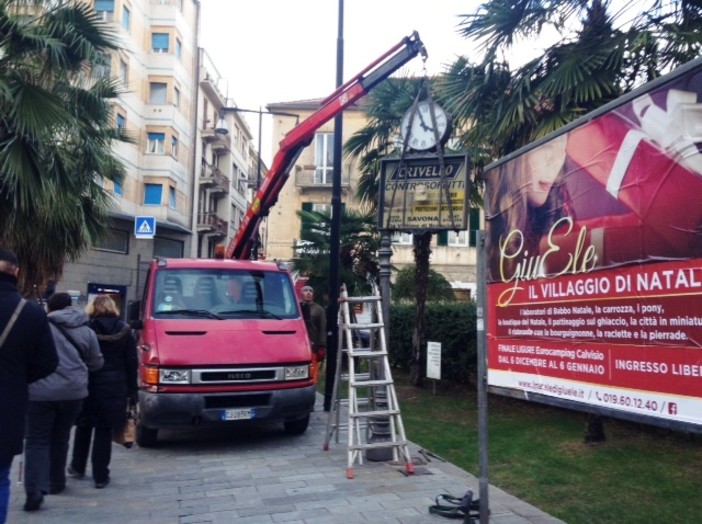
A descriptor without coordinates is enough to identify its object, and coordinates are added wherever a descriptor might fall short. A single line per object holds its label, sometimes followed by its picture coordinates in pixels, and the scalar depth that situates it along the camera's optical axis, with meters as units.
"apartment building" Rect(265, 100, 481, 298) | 32.12
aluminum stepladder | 7.24
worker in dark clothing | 11.84
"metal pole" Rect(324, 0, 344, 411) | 11.16
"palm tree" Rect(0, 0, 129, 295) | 9.98
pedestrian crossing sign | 17.58
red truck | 7.91
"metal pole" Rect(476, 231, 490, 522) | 4.77
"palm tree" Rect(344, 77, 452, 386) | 14.12
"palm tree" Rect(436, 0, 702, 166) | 8.24
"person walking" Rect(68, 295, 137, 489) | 6.57
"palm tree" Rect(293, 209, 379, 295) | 16.39
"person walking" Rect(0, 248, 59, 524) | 4.21
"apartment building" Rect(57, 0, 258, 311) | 31.50
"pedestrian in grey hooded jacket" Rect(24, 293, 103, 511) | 5.77
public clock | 7.61
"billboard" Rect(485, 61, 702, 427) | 3.11
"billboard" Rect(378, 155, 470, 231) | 7.38
